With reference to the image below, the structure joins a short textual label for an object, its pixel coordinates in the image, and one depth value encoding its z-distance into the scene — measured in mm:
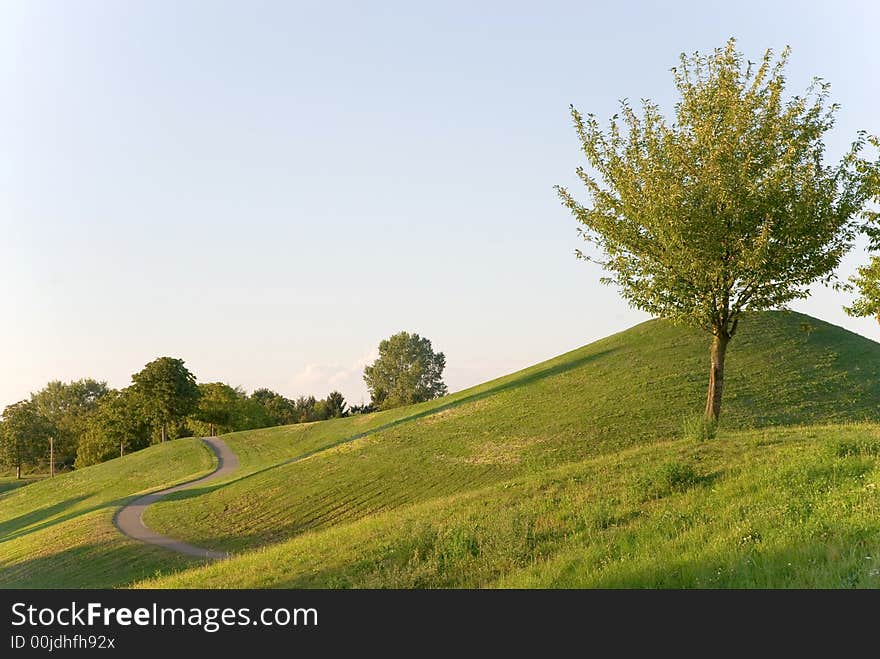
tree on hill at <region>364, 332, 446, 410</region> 134000
